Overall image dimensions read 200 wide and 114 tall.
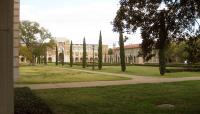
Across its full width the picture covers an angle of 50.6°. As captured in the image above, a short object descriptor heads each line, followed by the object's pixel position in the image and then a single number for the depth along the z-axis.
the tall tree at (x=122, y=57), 23.07
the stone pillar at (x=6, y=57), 3.66
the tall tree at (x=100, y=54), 28.36
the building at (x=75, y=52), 79.06
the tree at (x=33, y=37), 47.06
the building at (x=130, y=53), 57.75
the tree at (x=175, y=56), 40.19
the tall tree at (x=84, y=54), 32.94
